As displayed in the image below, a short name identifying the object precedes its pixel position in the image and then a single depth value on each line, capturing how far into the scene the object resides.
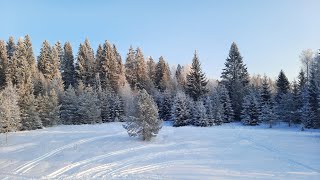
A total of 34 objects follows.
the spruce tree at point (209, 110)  31.43
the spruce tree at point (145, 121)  20.60
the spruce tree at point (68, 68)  50.38
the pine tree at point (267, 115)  29.87
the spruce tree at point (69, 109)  34.74
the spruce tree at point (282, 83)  38.50
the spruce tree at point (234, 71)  40.14
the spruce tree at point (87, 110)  34.25
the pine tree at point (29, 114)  28.74
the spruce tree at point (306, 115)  28.59
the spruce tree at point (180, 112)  32.24
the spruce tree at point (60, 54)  51.23
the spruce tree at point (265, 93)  34.23
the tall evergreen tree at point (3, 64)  39.55
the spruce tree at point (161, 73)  49.98
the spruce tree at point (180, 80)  48.06
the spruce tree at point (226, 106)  33.97
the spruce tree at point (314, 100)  28.16
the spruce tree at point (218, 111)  32.26
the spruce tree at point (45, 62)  44.14
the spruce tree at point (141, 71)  48.85
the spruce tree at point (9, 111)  23.67
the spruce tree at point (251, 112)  31.66
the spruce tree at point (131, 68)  50.76
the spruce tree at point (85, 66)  48.37
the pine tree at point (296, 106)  31.04
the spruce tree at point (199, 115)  30.68
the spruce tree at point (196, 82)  39.10
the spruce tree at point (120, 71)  46.45
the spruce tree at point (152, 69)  52.22
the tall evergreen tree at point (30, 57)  40.36
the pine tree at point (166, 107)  39.08
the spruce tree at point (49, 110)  31.04
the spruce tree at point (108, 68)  46.66
